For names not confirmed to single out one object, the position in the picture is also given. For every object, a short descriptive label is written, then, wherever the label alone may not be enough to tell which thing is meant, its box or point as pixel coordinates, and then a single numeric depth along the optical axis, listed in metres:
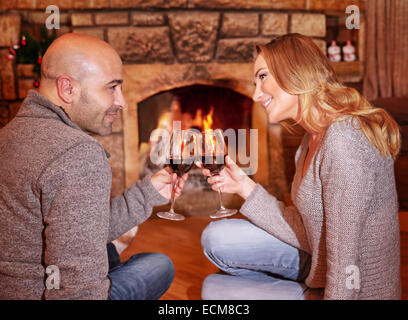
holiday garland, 2.86
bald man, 0.89
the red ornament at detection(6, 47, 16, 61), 2.95
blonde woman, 1.10
